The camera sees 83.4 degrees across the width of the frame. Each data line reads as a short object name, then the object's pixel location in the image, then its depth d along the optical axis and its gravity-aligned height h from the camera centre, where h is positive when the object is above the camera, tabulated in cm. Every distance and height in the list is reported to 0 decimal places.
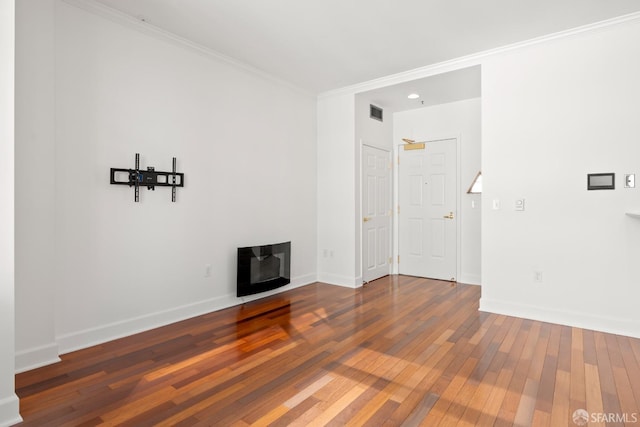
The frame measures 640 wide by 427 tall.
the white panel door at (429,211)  557 +2
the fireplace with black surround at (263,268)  419 -69
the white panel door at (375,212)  544 +0
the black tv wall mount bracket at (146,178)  322 +32
